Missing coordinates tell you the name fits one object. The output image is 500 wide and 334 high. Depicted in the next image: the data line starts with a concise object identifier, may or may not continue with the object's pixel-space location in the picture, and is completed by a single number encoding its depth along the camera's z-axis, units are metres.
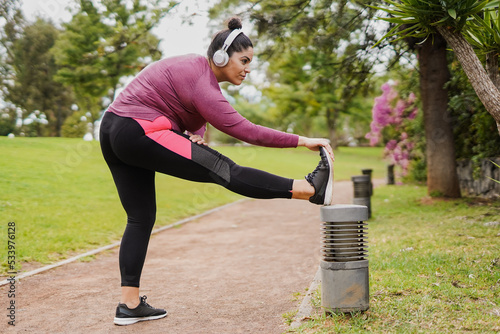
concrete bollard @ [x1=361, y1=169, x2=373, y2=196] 11.59
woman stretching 2.86
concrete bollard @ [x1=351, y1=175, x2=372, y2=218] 8.37
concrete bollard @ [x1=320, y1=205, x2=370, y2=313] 2.97
